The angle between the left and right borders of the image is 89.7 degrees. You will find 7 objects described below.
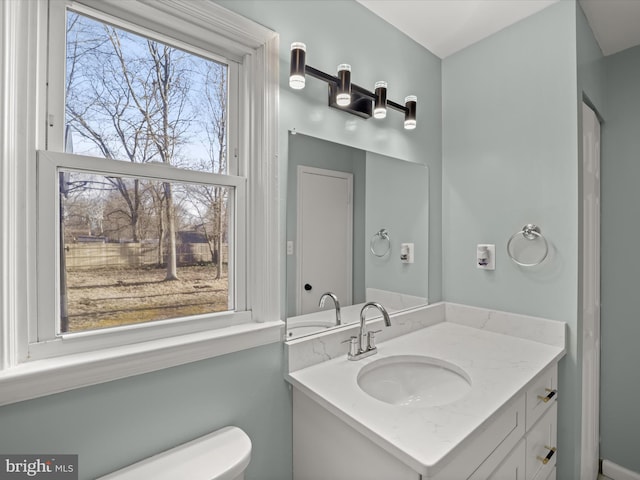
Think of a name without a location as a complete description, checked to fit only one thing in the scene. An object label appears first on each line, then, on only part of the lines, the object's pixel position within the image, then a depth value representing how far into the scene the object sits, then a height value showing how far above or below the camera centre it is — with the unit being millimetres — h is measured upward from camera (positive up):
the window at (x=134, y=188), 822 +154
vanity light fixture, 1187 +638
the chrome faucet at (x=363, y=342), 1338 -446
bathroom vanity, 866 -523
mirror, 1321 +31
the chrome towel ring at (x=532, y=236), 1572 +15
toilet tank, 878 -645
